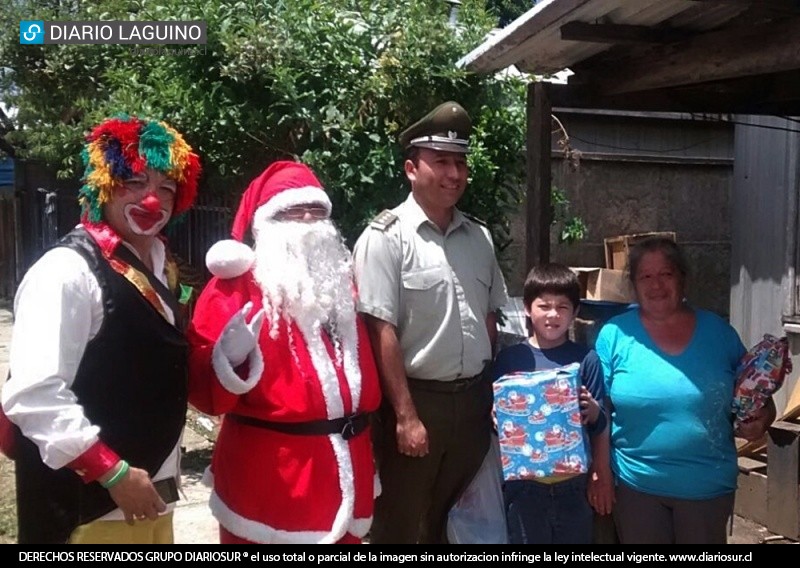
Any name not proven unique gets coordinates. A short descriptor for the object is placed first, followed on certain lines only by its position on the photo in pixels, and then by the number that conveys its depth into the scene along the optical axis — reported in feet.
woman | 8.93
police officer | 9.53
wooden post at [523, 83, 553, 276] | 12.05
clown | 6.72
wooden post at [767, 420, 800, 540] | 14.02
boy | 9.29
